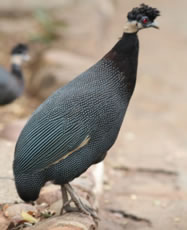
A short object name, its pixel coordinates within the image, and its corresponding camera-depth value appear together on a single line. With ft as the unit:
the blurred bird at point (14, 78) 36.01
